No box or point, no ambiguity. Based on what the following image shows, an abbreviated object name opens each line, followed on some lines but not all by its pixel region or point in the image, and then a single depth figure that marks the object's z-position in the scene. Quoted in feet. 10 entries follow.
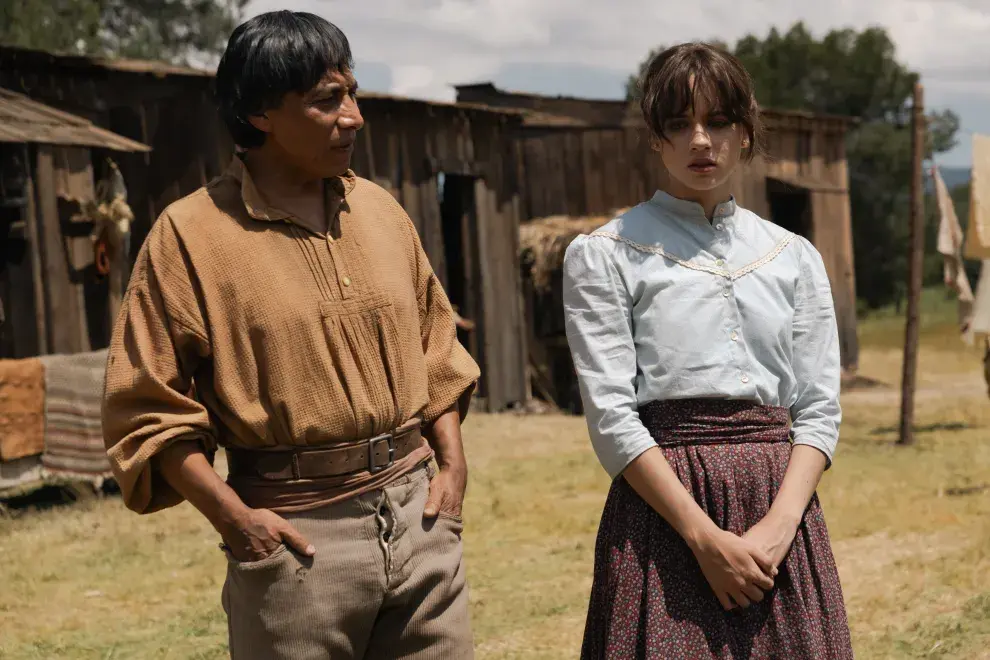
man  7.80
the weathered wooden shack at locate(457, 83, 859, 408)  51.85
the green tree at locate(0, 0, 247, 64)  64.75
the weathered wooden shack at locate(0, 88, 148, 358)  26.55
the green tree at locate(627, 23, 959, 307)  93.09
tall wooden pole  35.70
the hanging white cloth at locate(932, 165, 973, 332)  34.88
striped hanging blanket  25.05
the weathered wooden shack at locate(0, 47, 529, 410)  30.94
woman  8.20
